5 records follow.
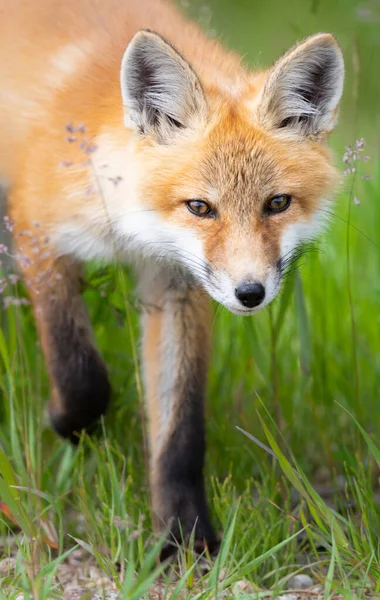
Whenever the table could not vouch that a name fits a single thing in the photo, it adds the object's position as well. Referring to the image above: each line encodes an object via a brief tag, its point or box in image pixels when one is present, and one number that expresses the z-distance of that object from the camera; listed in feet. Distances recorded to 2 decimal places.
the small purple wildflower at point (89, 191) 15.90
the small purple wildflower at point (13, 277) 14.78
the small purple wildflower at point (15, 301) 14.55
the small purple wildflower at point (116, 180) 15.37
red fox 16.19
